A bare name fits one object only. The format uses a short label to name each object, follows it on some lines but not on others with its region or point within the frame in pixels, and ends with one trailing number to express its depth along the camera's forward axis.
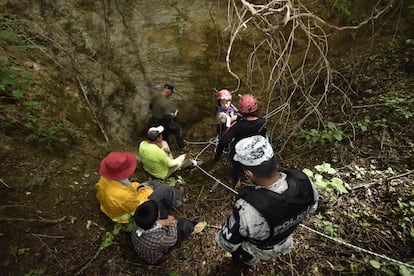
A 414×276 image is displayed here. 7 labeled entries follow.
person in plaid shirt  2.81
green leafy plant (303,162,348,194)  3.19
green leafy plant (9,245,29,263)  2.77
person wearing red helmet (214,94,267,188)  3.62
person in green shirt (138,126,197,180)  4.14
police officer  2.02
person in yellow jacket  3.01
